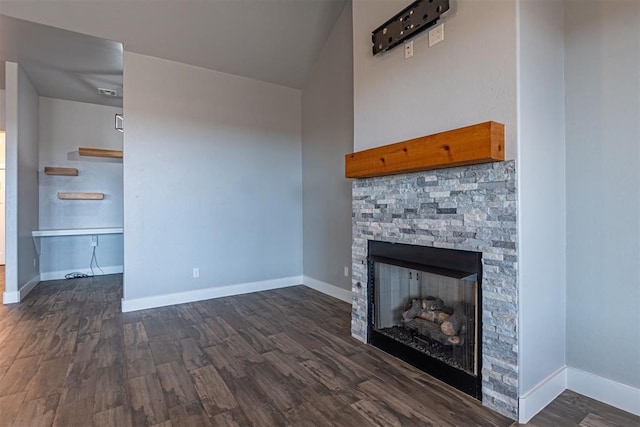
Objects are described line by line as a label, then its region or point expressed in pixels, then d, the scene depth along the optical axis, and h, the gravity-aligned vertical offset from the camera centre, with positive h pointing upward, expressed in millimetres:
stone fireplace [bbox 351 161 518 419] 1826 -108
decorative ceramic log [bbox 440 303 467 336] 2188 -716
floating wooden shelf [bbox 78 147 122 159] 5281 +966
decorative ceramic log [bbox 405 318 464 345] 2219 -837
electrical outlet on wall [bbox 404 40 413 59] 2395 +1168
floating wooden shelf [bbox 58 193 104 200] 5355 +285
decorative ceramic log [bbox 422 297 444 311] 2412 -654
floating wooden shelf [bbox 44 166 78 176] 5246 +671
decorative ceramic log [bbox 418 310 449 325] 2360 -736
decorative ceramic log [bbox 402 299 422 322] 2555 -741
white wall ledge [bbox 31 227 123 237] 5020 -276
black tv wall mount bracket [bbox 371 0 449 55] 2160 +1313
